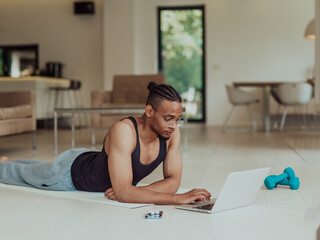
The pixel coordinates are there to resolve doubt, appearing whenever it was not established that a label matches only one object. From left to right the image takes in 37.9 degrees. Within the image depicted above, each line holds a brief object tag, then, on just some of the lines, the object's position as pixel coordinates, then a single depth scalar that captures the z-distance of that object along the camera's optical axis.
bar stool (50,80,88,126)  8.98
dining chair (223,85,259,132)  7.84
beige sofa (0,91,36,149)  4.48
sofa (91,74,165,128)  6.02
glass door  9.58
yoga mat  2.14
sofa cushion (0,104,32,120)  4.46
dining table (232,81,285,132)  7.36
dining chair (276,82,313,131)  7.23
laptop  1.95
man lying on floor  2.01
